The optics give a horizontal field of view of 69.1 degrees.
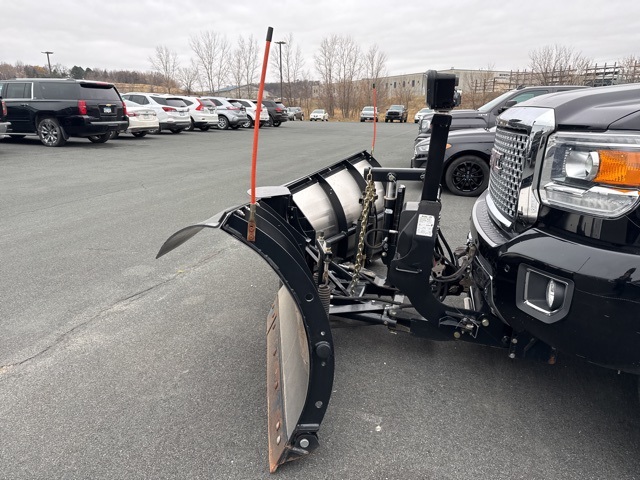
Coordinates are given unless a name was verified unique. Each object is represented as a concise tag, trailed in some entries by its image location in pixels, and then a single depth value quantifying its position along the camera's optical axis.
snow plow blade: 1.94
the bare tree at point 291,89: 62.12
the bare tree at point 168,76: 56.53
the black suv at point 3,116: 12.67
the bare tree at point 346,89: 59.25
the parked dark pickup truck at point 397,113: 42.94
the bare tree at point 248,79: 61.62
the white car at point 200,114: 22.59
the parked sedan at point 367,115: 44.41
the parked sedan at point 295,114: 45.16
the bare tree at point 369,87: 57.66
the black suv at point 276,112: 29.38
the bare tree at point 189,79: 57.44
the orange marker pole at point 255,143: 1.55
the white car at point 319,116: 48.69
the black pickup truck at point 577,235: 1.72
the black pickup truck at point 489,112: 9.63
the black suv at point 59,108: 13.75
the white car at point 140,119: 17.53
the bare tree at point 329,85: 60.91
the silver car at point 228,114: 25.11
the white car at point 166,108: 19.42
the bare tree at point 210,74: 57.19
